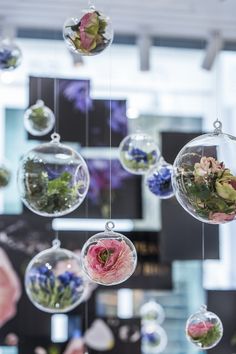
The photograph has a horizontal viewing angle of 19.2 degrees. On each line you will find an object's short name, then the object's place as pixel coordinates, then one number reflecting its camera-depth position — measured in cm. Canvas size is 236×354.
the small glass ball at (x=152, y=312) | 515
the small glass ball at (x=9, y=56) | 408
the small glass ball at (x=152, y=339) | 504
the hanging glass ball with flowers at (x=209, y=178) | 236
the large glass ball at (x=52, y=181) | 305
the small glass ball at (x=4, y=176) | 430
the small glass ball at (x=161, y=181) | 374
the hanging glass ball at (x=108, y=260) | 263
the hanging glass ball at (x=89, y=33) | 274
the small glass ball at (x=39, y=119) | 416
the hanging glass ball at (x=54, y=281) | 351
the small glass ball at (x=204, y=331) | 337
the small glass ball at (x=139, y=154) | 396
